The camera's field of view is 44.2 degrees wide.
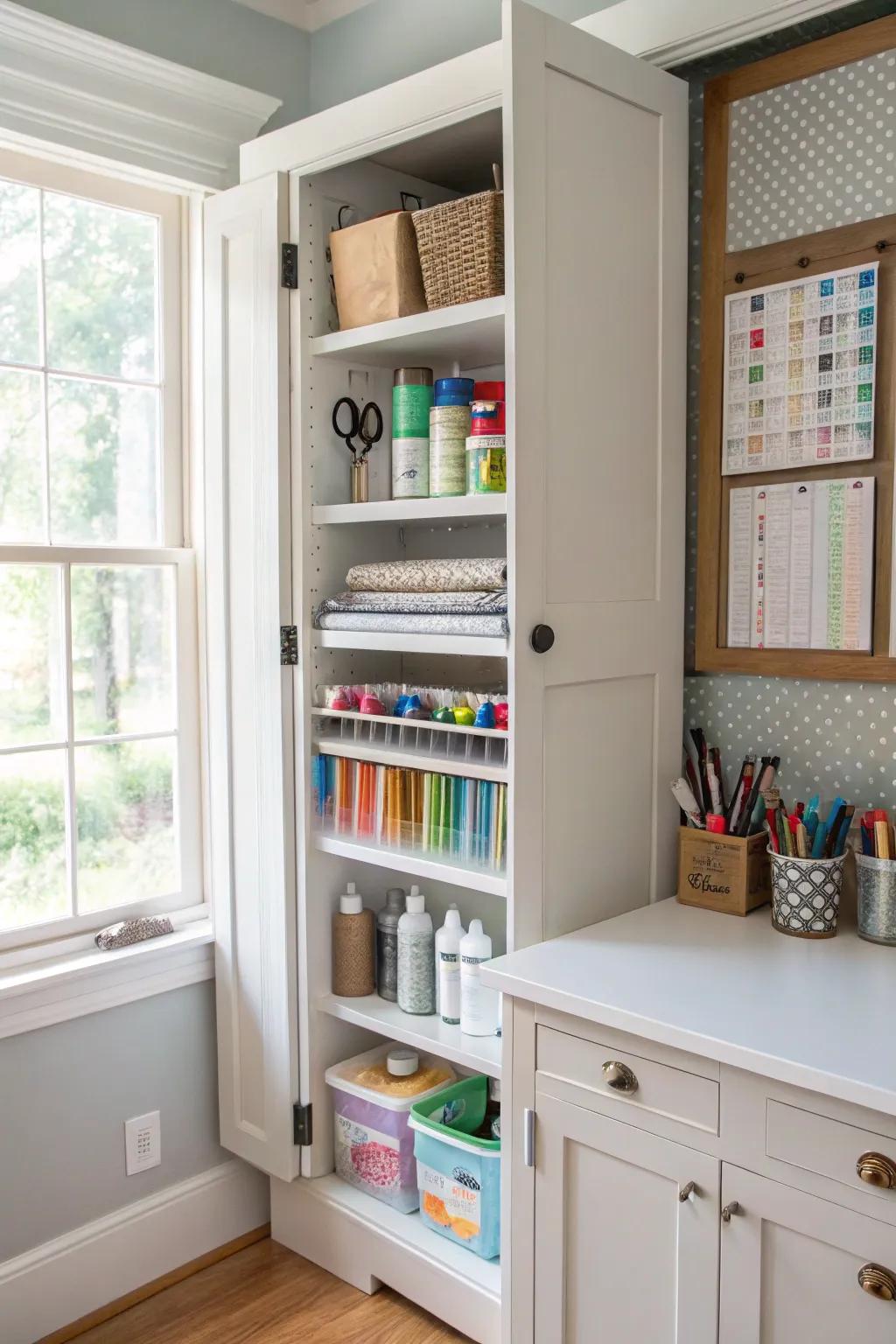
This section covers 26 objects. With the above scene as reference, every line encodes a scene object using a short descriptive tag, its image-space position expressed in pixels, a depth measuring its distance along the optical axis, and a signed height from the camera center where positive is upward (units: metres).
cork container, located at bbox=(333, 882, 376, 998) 2.19 -0.72
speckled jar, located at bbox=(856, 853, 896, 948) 1.61 -0.46
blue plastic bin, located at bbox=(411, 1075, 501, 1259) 1.92 -1.04
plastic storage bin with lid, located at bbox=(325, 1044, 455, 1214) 2.10 -1.02
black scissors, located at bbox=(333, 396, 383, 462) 2.20 +0.33
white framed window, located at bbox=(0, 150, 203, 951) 2.15 +0.05
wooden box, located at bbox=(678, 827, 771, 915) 1.79 -0.47
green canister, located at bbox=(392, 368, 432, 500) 2.00 +0.28
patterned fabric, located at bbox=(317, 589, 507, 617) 1.81 -0.03
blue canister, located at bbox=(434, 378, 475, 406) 1.94 +0.35
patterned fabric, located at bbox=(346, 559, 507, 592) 1.85 +0.02
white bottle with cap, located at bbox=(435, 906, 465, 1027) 2.00 -0.69
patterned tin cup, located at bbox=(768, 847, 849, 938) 1.65 -0.46
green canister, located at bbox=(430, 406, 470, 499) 1.93 +0.25
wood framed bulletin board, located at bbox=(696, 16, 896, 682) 1.70 +0.39
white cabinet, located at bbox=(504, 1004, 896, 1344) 1.24 -0.77
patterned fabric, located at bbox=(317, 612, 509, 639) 1.77 -0.06
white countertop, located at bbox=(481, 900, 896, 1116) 1.26 -0.53
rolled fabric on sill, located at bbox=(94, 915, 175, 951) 2.23 -0.70
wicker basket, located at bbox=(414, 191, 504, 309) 1.78 +0.56
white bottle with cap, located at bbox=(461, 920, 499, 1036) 1.94 -0.72
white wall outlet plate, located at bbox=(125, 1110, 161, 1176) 2.26 -1.14
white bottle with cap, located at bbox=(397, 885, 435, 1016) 2.08 -0.71
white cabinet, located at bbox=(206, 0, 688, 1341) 1.70 +0.10
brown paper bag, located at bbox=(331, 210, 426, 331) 1.95 +0.58
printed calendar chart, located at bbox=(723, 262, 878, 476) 1.72 +0.35
